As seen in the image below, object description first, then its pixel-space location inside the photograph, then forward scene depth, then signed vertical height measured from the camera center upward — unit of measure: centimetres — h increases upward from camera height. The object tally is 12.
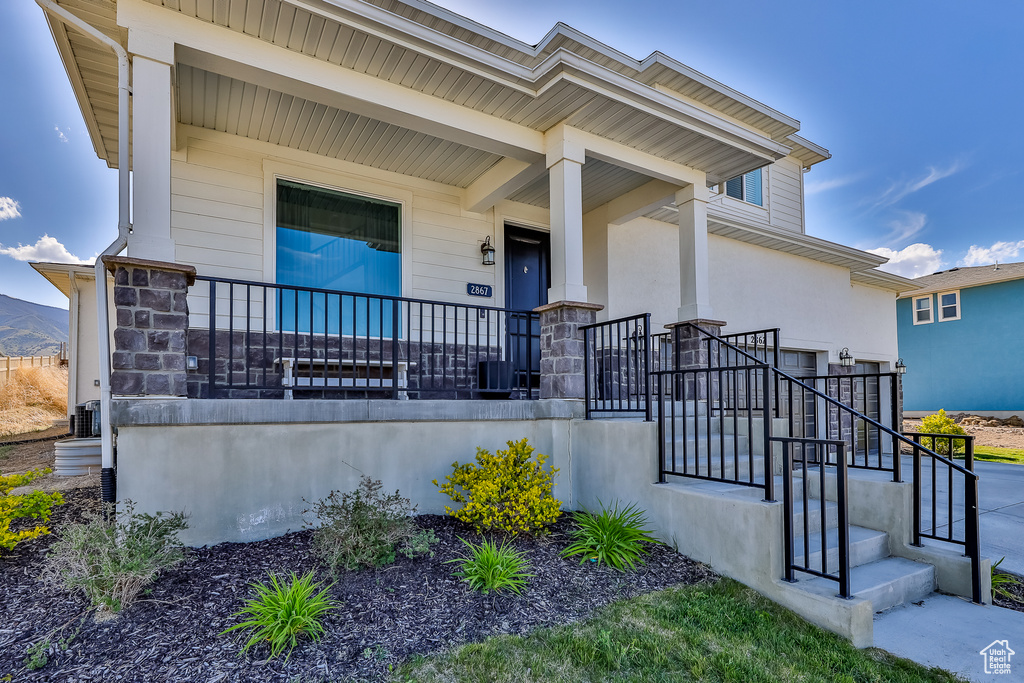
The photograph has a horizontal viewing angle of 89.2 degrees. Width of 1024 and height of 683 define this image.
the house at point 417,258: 319 +100
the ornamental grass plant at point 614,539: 325 -124
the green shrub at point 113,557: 237 -99
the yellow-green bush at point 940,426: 877 -132
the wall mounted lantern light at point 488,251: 629 +122
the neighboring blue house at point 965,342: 1468 +22
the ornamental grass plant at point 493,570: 280 -121
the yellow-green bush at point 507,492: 342 -96
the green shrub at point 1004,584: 316 -149
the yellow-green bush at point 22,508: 281 -93
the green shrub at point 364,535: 289 -105
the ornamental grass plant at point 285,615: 218 -115
